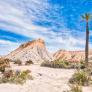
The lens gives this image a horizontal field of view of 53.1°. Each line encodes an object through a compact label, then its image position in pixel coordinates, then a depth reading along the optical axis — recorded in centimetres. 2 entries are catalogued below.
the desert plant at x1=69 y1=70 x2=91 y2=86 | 508
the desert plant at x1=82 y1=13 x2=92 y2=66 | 1244
